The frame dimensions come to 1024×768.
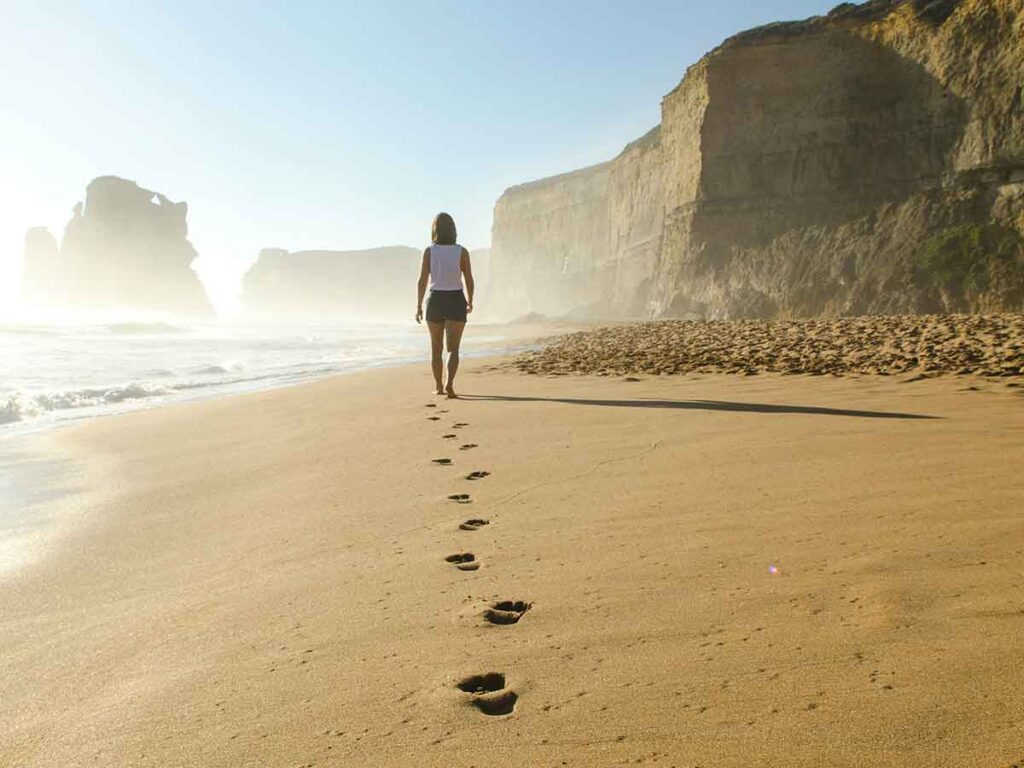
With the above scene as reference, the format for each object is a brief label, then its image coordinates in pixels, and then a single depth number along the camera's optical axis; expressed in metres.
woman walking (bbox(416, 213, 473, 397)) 7.39
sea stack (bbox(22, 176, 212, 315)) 113.69
